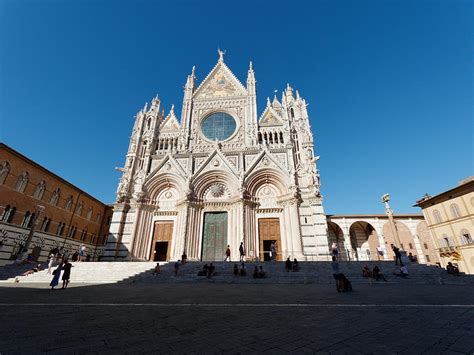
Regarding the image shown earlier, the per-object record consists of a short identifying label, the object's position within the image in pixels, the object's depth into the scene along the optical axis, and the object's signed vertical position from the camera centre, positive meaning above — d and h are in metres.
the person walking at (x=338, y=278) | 8.16 -0.56
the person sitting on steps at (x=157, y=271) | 13.51 -0.46
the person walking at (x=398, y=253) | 13.09 +0.50
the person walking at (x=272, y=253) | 17.68 +0.74
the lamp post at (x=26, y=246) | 16.42 +1.27
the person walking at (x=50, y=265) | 14.66 -0.09
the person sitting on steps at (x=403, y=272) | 12.33 -0.54
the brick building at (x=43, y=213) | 18.09 +5.14
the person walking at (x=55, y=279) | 9.58 -0.64
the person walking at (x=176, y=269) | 13.32 -0.35
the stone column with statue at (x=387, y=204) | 15.23 +4.16
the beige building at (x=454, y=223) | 21.31 +3.86
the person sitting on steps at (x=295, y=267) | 13.52 -0.26
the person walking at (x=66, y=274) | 10.08 -0.46
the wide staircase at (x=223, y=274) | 12.12 -0.64
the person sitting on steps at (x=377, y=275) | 11.97 -0.67
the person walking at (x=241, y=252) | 16.44 +0.77
